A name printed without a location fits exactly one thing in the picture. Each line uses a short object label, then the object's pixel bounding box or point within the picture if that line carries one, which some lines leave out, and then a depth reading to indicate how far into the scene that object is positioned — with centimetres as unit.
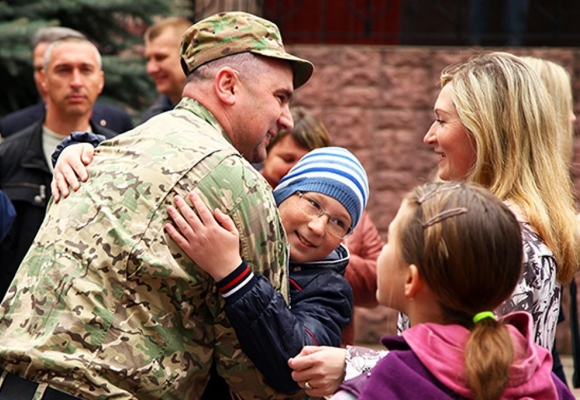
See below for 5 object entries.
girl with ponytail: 246
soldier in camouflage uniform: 289
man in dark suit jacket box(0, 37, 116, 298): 576
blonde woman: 321
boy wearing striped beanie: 296
